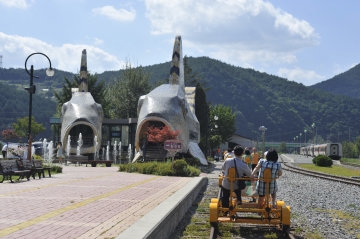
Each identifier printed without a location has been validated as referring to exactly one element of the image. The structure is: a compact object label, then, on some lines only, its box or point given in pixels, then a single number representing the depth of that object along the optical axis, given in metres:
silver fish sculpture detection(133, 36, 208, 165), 41.22
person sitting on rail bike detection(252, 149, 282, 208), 9.66
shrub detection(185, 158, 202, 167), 36.78
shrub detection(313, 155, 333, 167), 47.52
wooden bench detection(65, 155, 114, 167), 36.76
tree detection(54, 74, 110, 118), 74.56
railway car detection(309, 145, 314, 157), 92.69
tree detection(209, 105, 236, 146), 84.31
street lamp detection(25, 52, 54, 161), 23.12
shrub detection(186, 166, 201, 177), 24.47
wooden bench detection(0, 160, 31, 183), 17.75
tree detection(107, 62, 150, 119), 81.88
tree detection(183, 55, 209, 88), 89.12
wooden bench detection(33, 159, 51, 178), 20.11
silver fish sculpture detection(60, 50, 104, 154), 48.00
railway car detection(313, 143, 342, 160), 71.75
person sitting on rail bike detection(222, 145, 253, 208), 9.85
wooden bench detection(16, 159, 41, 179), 19.40
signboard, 23.02
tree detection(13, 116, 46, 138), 82.14
